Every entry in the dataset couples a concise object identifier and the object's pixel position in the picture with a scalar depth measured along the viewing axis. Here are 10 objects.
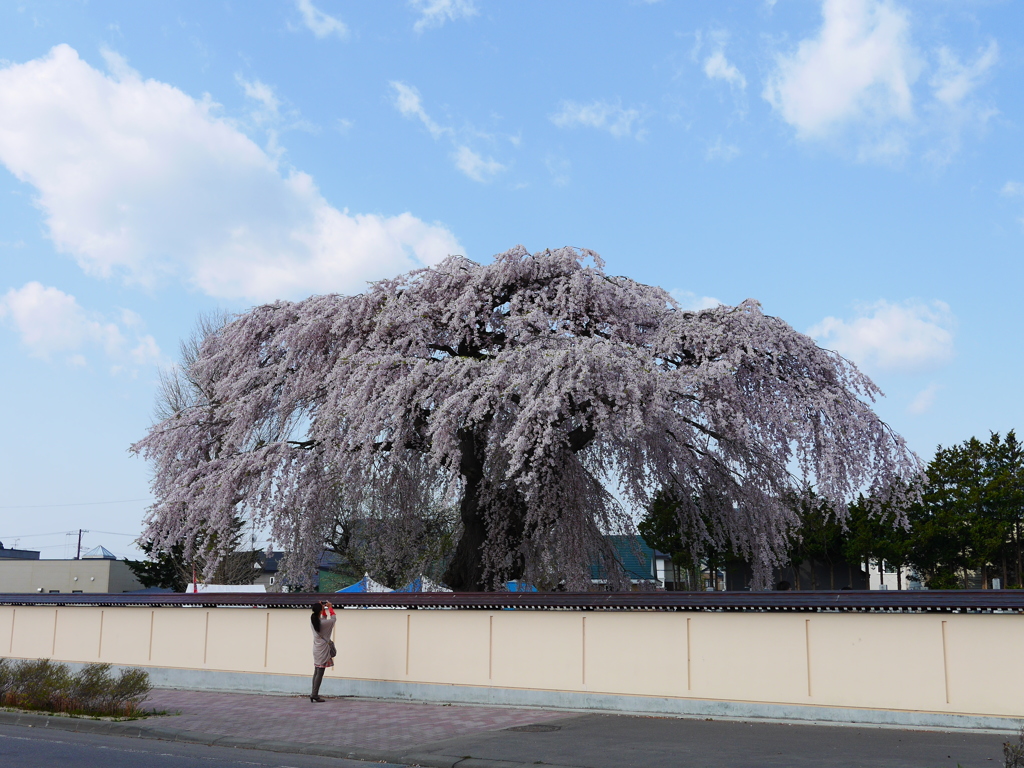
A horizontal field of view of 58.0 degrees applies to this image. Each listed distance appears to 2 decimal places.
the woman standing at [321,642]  14.96
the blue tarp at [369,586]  29.04
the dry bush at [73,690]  13.51
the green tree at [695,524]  20.94
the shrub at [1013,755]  6.01
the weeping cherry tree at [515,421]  17.25
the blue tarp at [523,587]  20.75
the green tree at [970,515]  48.53
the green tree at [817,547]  54.44
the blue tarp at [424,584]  25.62
